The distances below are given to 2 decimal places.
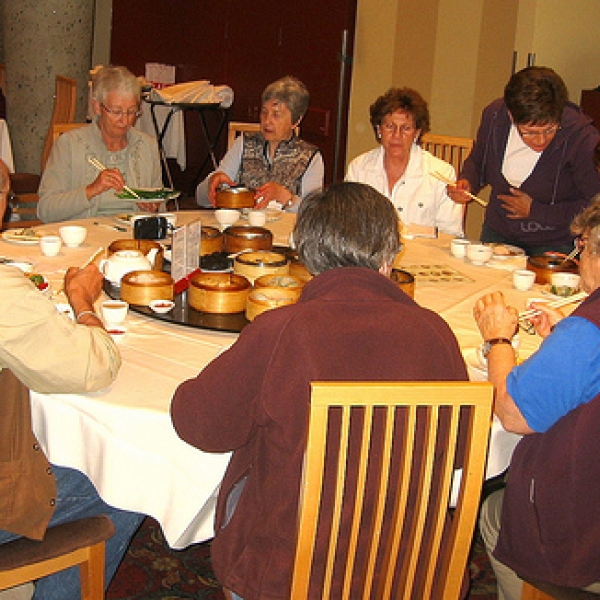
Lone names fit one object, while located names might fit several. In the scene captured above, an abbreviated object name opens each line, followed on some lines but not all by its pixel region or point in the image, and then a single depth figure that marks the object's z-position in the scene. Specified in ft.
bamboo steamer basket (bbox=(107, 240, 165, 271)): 8.89
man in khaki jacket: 5.32
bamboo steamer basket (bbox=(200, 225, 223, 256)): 9.30
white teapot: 8.20
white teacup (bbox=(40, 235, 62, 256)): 9.32
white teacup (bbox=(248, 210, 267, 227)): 11.34
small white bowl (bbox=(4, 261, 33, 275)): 8.39
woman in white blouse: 12.00
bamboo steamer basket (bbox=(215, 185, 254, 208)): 11.51
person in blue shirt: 5.22
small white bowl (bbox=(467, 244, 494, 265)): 10.16
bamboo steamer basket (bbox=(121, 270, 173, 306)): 7.71
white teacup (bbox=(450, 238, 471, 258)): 10.46
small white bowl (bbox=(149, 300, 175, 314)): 7.58
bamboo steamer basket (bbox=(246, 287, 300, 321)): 7.23
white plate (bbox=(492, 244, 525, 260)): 10.40
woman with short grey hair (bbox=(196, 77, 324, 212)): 12.93
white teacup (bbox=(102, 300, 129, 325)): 7.22
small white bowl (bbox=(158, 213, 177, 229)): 10.77
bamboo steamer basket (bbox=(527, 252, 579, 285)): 9.48
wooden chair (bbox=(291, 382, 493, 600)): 4.54
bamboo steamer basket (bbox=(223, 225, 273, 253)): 9.50
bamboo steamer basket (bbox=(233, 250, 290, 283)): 8.38
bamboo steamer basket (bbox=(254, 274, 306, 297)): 7.64
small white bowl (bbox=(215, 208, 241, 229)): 11.18
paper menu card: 7.92
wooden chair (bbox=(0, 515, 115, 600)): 5.77
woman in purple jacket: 10.91
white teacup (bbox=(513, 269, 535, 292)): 9.20
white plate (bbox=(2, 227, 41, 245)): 9.78
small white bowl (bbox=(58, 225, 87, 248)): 9.68
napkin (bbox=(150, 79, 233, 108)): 23.22
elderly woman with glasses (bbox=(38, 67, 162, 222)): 11.55
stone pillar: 22.26
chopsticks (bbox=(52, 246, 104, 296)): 8.09
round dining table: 5.81
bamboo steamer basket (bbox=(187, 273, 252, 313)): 7.54
